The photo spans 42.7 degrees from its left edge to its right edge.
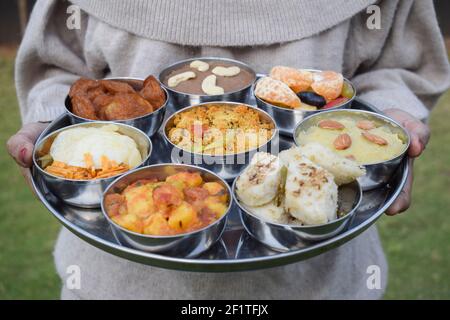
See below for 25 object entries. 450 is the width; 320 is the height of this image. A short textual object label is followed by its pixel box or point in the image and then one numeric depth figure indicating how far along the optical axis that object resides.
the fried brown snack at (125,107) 0.55
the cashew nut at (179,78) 0.59
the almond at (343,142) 0.53
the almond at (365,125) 0.55
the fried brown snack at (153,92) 0.57
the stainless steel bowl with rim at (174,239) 0.42
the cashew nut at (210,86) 0.58
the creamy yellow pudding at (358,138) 0.52
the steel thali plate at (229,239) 0.42
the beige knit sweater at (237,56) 0.57
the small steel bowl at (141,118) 0.54
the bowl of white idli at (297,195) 0.43
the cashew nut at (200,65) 0.59
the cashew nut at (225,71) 0.59
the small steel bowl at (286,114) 0.55
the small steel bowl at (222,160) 0.50
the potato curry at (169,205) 0.43
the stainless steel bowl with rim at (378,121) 0.49
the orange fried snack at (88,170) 0.48
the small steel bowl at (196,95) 0.58
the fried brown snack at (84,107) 0.55
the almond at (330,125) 0.55
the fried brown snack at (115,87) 0.56
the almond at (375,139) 0.53
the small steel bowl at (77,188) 0.47
